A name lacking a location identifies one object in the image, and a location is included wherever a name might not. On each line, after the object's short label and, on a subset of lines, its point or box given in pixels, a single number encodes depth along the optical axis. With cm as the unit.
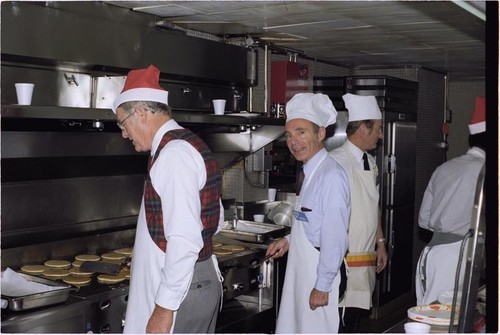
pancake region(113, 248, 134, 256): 385
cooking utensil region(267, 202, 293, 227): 514
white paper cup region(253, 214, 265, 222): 492
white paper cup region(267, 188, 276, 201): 525
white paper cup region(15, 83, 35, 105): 287
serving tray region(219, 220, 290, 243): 436
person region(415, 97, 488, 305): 291
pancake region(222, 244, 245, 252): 406
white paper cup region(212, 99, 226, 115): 394
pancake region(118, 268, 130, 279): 335
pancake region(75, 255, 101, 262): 363
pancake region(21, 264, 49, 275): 335
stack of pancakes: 325
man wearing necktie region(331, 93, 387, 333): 368
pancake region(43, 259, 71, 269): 347
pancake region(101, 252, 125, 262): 371
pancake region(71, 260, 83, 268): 352
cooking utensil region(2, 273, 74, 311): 271
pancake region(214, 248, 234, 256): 392
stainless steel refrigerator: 583
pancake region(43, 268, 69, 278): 330
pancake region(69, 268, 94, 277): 332
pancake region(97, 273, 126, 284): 323
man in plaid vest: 238
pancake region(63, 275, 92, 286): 318
